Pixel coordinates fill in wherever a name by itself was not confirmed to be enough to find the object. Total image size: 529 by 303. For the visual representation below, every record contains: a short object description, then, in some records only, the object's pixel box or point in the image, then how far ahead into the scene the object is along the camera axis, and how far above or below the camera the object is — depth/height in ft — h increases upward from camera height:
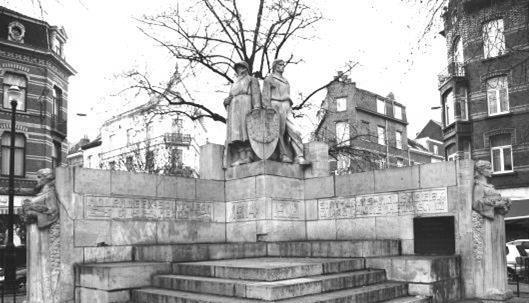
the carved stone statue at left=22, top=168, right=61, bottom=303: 30.63 -1.98
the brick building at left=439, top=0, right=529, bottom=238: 95.35 +13.32
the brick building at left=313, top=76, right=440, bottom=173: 175.11 +27.40
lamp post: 48.16 -1.06
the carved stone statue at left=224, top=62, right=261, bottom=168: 42.11 +7.02
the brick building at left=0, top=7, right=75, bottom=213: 108.78 +21.70
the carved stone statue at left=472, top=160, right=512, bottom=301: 31.63 -2.07
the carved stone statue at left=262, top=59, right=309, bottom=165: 42.65 +7.08
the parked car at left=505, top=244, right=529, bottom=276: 57.06 -5.51
